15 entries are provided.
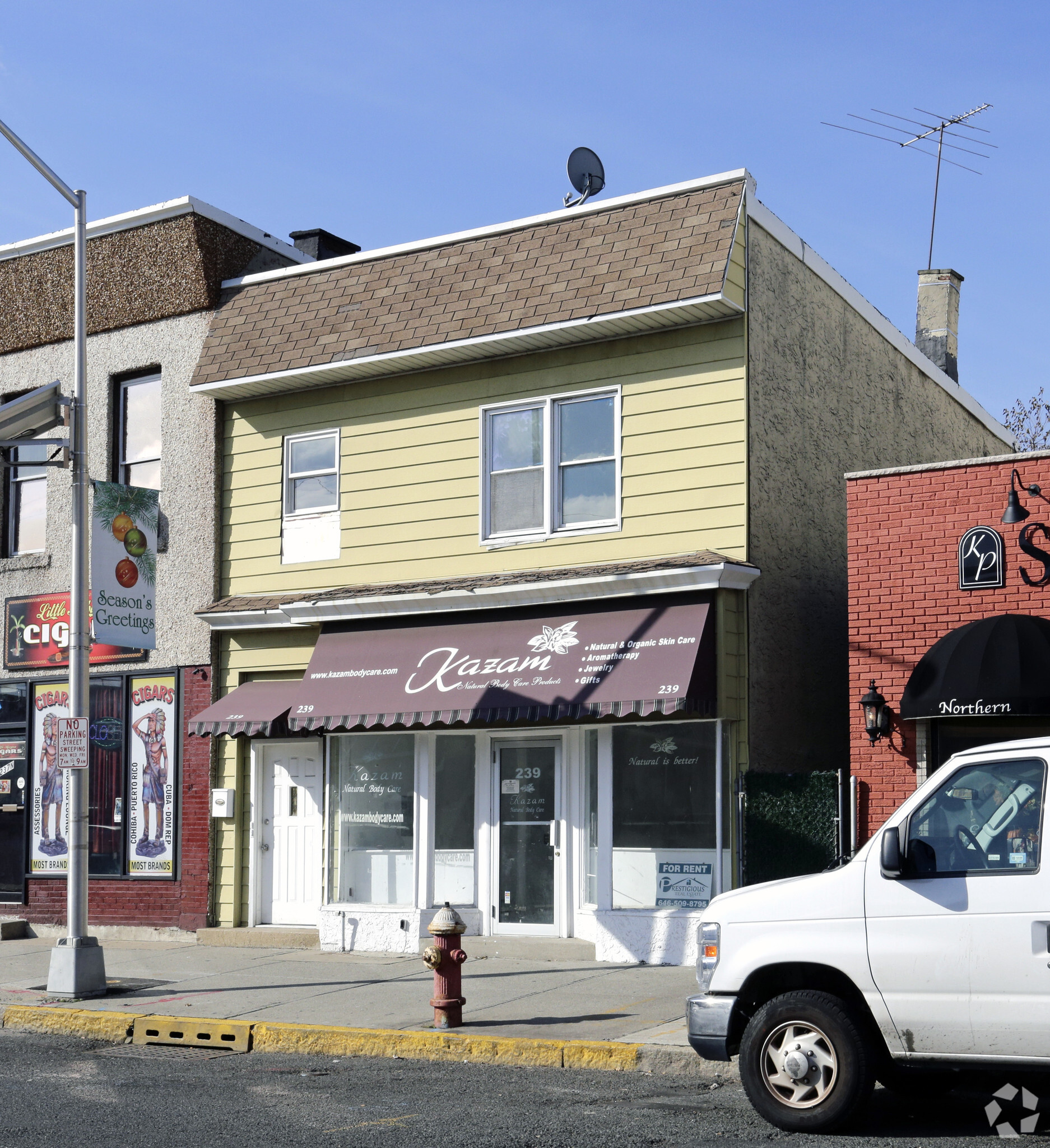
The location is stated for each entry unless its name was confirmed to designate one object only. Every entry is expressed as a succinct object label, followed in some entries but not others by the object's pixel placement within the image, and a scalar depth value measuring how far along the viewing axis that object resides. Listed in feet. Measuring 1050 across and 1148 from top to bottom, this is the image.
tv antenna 66.80
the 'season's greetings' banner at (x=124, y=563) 45.55
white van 22.68
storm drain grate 34.65
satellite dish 55.16
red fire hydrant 34.40
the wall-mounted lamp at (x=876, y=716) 43.52
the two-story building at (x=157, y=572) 56.95
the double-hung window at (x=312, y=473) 55.52
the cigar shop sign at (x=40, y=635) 59.82
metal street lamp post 41.24
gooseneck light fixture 40.88
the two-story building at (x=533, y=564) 46.88
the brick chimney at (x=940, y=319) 71.26
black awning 39.19
